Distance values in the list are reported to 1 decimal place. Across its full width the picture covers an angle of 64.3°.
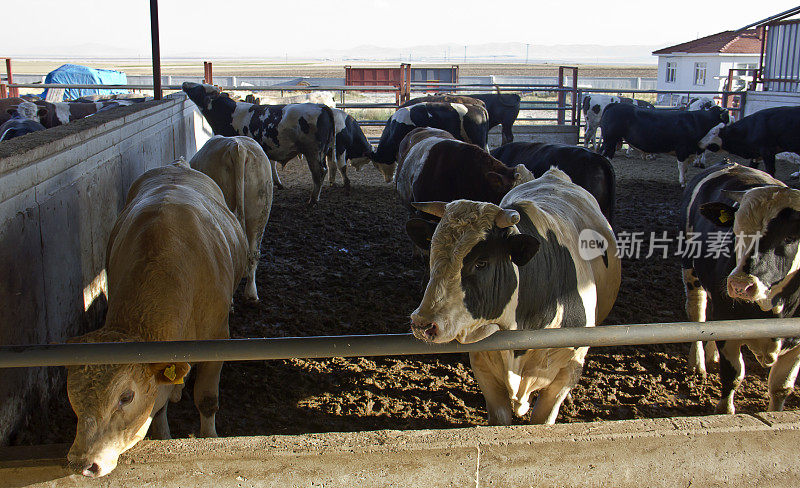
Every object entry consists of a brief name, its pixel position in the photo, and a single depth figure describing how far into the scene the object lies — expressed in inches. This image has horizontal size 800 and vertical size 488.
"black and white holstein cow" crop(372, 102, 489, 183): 404.2
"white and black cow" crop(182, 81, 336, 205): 387.2
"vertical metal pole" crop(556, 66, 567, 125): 658.3
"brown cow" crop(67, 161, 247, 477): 84.3
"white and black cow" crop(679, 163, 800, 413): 124.5
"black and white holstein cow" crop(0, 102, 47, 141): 304.3
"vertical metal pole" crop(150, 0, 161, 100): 267.6
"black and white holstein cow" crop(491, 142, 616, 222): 237.1
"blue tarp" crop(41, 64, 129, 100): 908.6
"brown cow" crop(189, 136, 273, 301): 211.3
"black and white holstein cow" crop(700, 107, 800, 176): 427.8
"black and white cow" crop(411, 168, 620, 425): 94.8
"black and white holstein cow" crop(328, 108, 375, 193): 425.9
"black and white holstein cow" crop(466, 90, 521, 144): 605.0
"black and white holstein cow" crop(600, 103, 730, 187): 467.5
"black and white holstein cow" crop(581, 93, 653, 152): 602.5
